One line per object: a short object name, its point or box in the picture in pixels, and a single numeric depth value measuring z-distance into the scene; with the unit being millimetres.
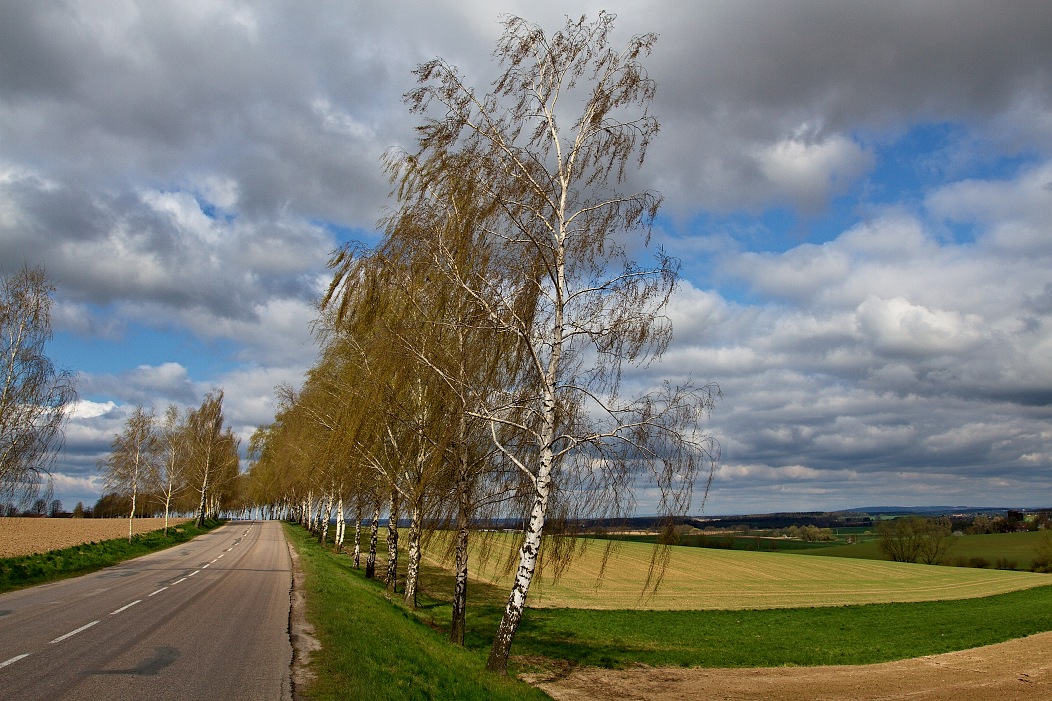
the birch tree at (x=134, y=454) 47250
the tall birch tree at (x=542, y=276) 12727
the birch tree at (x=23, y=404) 22891
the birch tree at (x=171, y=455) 57062
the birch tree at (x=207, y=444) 68688
